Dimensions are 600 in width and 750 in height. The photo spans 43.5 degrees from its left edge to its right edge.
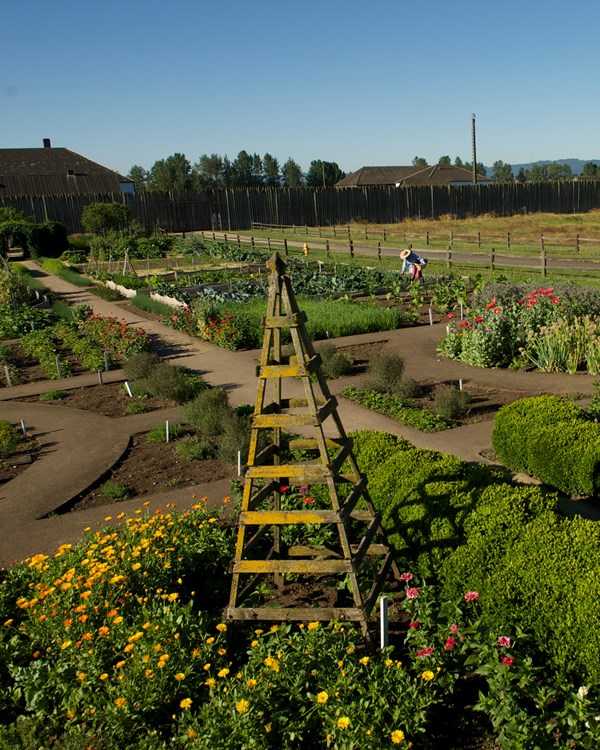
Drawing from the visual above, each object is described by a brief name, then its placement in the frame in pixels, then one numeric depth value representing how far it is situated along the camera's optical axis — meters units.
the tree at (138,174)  140.75
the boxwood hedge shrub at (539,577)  4.38
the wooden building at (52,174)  53.81
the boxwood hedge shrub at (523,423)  7.76
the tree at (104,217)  36.88
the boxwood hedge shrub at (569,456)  7.10
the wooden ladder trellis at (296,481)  4.84
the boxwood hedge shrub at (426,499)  5.52
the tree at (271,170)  123.94
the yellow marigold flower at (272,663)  4.22
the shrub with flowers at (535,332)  12.01
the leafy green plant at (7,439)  9.71
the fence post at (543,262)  22.53
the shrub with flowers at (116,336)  15.02
